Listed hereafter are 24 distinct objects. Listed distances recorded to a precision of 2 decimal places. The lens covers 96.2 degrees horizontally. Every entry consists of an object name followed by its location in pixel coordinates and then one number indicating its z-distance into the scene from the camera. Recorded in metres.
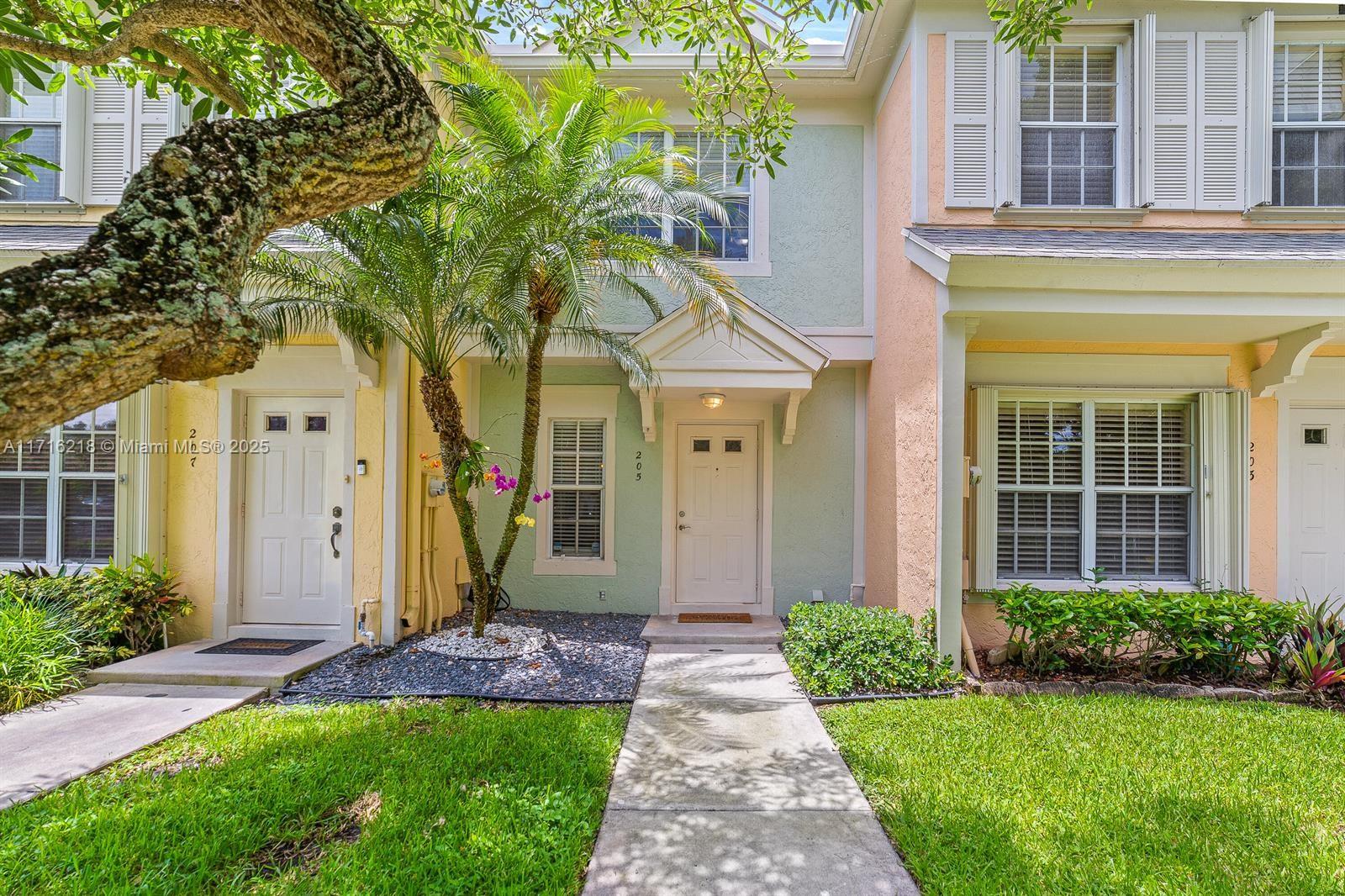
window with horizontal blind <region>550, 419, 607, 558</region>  7.20
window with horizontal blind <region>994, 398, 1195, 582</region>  6.07
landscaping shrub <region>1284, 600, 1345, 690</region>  4.77
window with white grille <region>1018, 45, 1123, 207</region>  5.91
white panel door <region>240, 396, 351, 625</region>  6.11
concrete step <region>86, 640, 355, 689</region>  4.96
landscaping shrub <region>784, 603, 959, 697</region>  4.88
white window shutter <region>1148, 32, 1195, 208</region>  5.81
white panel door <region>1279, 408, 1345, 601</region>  6.10
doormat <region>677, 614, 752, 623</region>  6.81
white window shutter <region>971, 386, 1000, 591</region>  5.86
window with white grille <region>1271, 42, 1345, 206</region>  5.88
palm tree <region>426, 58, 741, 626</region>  4.89
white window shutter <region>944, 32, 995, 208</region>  5.70
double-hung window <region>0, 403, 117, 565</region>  6.00
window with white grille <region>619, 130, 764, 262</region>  6.95
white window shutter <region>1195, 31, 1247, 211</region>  5.80
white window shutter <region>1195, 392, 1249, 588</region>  5.85
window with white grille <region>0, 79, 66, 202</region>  6.13
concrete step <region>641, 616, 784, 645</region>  6.13
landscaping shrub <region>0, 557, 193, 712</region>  4.63
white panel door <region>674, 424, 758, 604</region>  7.19
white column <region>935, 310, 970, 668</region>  4.89
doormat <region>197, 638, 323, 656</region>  5.55
